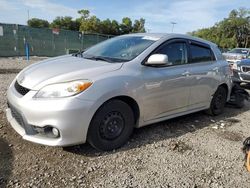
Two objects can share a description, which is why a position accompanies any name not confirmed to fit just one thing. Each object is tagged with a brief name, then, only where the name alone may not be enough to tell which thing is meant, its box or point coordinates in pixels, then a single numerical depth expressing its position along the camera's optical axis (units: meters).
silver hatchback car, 2.28
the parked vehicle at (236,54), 10.51
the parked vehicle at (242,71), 6.35
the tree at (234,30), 44.48
